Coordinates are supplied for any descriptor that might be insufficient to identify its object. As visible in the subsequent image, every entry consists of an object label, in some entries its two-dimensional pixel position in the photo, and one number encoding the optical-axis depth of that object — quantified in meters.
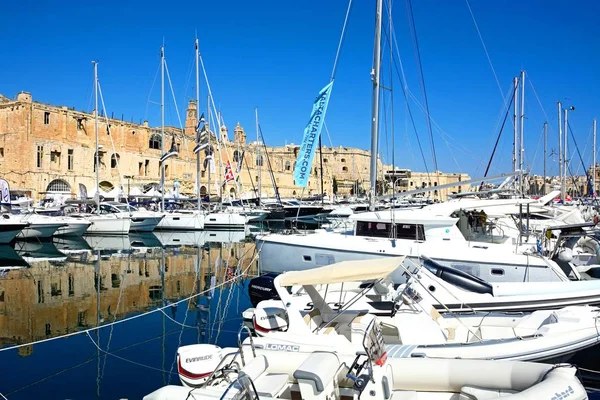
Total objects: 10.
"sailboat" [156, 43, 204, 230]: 31.78
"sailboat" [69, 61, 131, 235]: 29.06
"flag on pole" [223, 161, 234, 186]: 36.12
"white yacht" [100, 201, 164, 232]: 30.14
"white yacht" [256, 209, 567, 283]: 10.51
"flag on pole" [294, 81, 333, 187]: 13.52
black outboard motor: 10.69
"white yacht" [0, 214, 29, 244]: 24.25
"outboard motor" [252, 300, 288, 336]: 7.04
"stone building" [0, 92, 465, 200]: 40.19
